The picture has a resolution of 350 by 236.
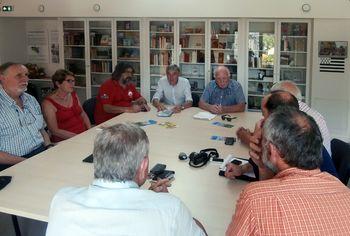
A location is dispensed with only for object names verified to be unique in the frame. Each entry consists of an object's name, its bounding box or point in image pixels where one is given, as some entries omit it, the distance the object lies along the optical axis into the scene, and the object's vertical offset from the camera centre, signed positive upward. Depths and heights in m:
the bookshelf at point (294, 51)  5.89 +0.28
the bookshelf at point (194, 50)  6.37 +0.32
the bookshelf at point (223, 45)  6.20 +0.39
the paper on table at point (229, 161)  2.28 -0.58
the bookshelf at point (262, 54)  6.02 +0.24
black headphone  2.54 -0.58
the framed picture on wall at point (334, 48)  5.35 +0.29
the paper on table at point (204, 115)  3.96 -0.47
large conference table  1.91 -0.63
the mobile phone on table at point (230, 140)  3.04 -0.55
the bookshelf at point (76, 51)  6.85 +0.33
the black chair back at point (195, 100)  5.09 -0.39
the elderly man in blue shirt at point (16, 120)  2.99 -0.39
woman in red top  3.56 -0.37
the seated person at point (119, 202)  1.26 -0.44
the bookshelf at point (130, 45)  6.59 +0.42
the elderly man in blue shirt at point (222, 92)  4.59 -0.26
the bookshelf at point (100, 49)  6.78 +0.36
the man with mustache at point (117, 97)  4.46 -0.32
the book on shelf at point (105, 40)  6.79 +0.51
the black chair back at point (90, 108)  4.54 -0.44
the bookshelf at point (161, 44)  6.47 +0.42
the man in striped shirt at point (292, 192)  1.27 -0.42
